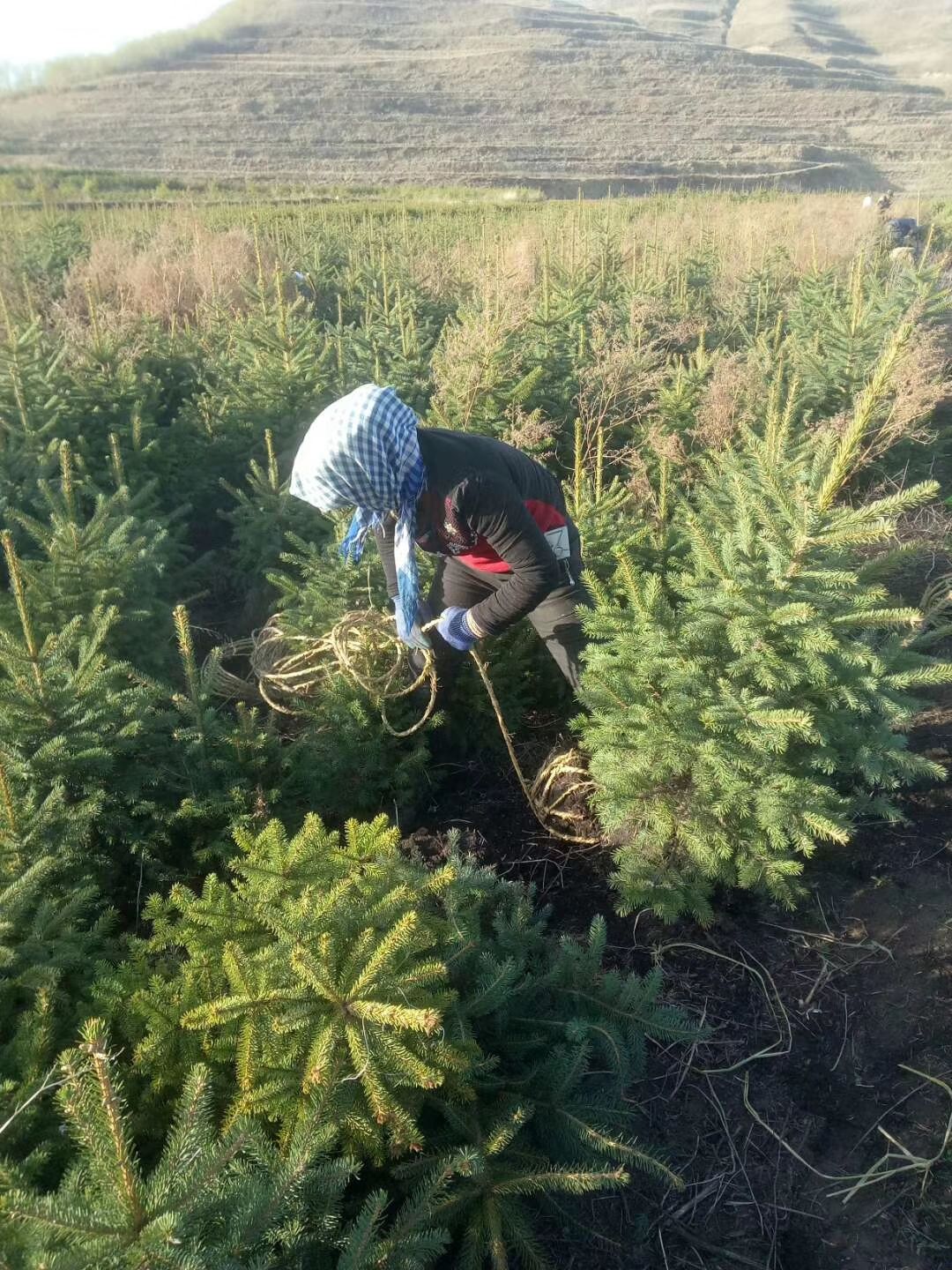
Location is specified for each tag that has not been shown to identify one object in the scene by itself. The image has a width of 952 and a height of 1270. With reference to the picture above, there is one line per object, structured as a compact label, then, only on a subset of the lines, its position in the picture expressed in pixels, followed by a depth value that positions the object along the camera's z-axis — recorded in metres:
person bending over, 2.57
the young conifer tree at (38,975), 1.71
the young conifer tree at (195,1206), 1.15
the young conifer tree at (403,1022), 1.64
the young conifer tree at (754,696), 2.54
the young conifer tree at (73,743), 2.55
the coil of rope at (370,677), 3.41
